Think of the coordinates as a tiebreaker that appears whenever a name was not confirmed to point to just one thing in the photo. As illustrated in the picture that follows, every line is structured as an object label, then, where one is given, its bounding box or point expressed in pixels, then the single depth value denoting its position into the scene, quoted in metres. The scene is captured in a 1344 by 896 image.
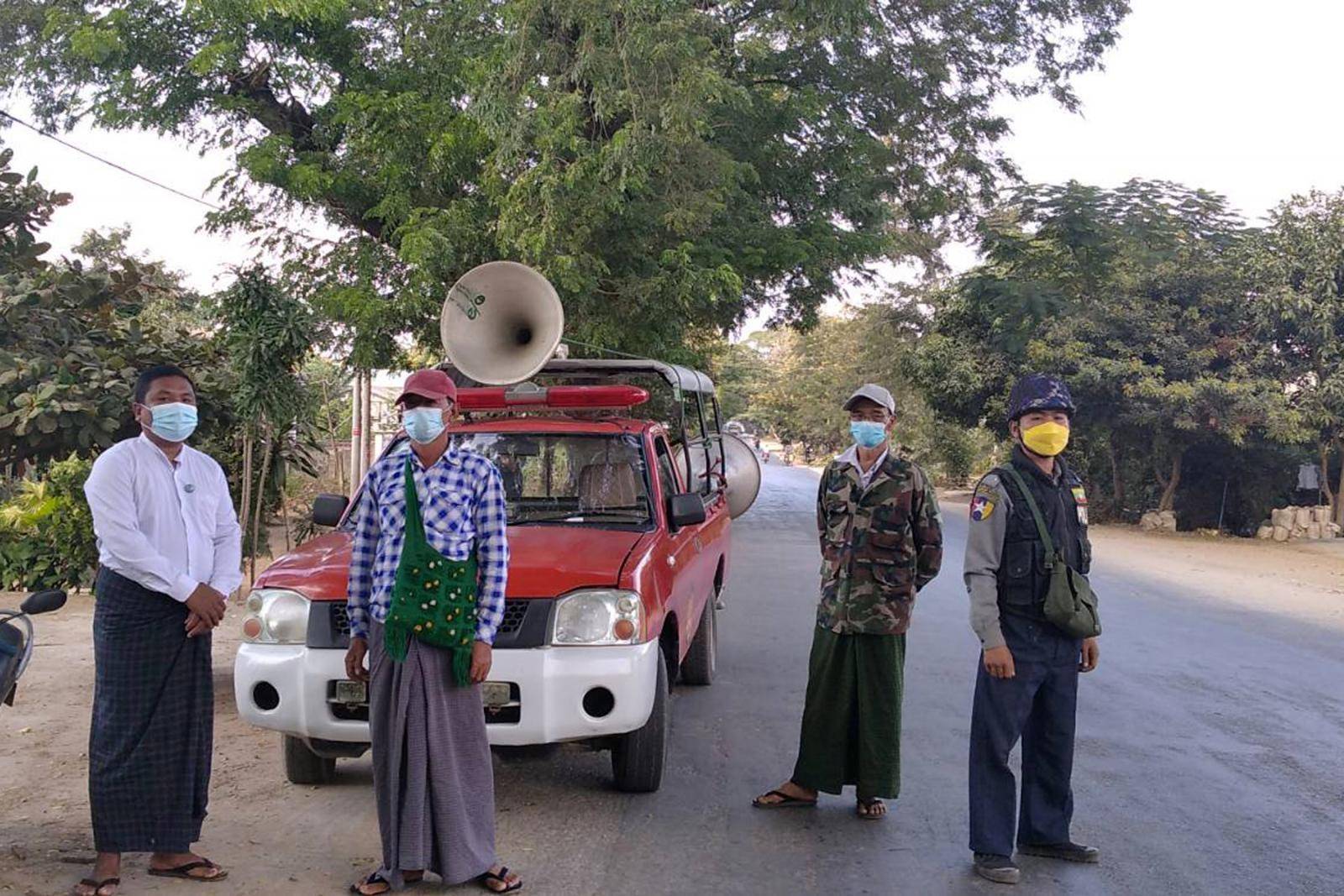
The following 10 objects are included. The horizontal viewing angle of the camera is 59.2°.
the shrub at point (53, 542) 10.83
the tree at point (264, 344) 7.85
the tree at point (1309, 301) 21.33
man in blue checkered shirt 3.97
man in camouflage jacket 4.95
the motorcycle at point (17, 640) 3.80
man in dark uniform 4.39
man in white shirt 3.99
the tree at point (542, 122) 12.00
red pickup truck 4.75
